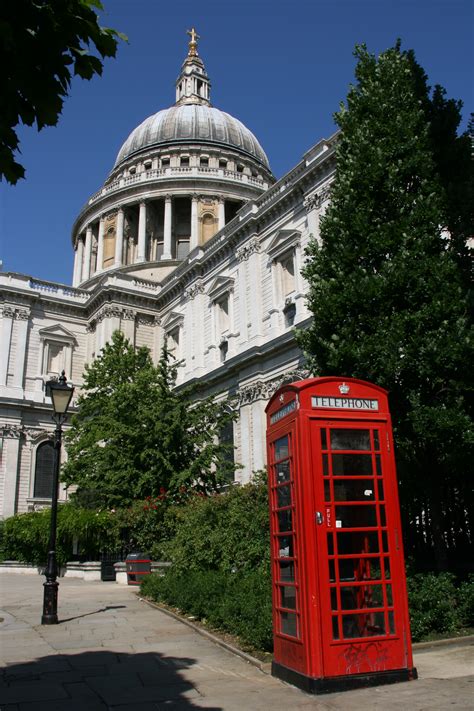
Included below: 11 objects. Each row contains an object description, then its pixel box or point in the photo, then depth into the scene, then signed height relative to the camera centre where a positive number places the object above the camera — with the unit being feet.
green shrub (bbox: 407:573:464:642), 30.40 -3.60
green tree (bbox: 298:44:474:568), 36.94 +14.63
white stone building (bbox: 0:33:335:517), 98.94 +48.47
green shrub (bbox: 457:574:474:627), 32.17 -3.55
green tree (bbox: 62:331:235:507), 75.56 +11.42
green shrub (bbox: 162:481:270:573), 45.29 +0.28
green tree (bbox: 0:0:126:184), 14.73 +11.31
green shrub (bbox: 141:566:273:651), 29.43 -3.39
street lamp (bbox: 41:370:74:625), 38.34 +2.71
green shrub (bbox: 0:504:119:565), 73.46 +0.88
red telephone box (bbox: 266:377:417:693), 21.67 -0.39
